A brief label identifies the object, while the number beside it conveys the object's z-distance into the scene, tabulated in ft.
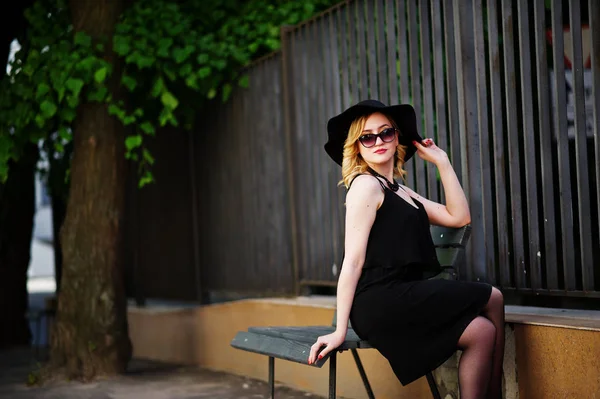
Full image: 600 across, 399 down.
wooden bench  13.61
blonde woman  13.11
